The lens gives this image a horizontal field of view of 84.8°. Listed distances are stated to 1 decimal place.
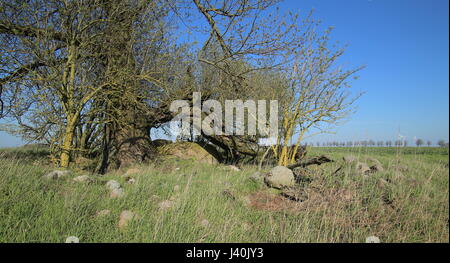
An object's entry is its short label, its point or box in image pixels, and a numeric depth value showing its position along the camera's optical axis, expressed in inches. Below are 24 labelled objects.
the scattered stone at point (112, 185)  155.5
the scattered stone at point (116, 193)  142.5
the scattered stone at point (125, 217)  111.4
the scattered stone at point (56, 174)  162.2
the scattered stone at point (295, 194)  173.8
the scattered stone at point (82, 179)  164.7
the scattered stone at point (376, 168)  233.8
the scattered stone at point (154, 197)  144.4
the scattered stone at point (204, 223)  120.4
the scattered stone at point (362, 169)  217.6
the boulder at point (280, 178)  199.5
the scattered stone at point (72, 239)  93.3
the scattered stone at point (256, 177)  213.0
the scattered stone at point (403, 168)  238.8
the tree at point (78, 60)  234.2
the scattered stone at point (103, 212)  118.6
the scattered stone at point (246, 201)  165.8
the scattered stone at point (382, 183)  177.5
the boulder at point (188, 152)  412.5
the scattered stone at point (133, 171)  251.1
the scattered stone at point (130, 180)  183.9
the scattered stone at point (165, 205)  131.6
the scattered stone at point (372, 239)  111.4
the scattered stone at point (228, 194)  169.3
